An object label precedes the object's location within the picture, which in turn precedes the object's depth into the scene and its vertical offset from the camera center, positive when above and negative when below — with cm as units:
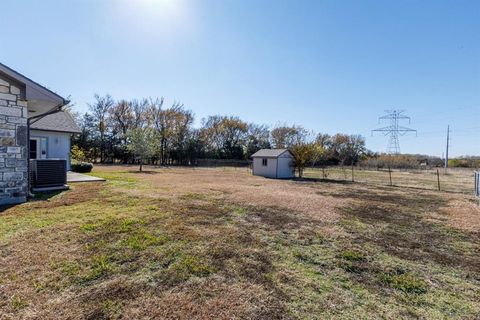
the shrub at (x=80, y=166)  1519 -66
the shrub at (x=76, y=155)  1778 +0
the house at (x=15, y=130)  583 +53
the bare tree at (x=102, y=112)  3631 +601
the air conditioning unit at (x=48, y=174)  772 -58
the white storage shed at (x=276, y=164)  1978 -48
